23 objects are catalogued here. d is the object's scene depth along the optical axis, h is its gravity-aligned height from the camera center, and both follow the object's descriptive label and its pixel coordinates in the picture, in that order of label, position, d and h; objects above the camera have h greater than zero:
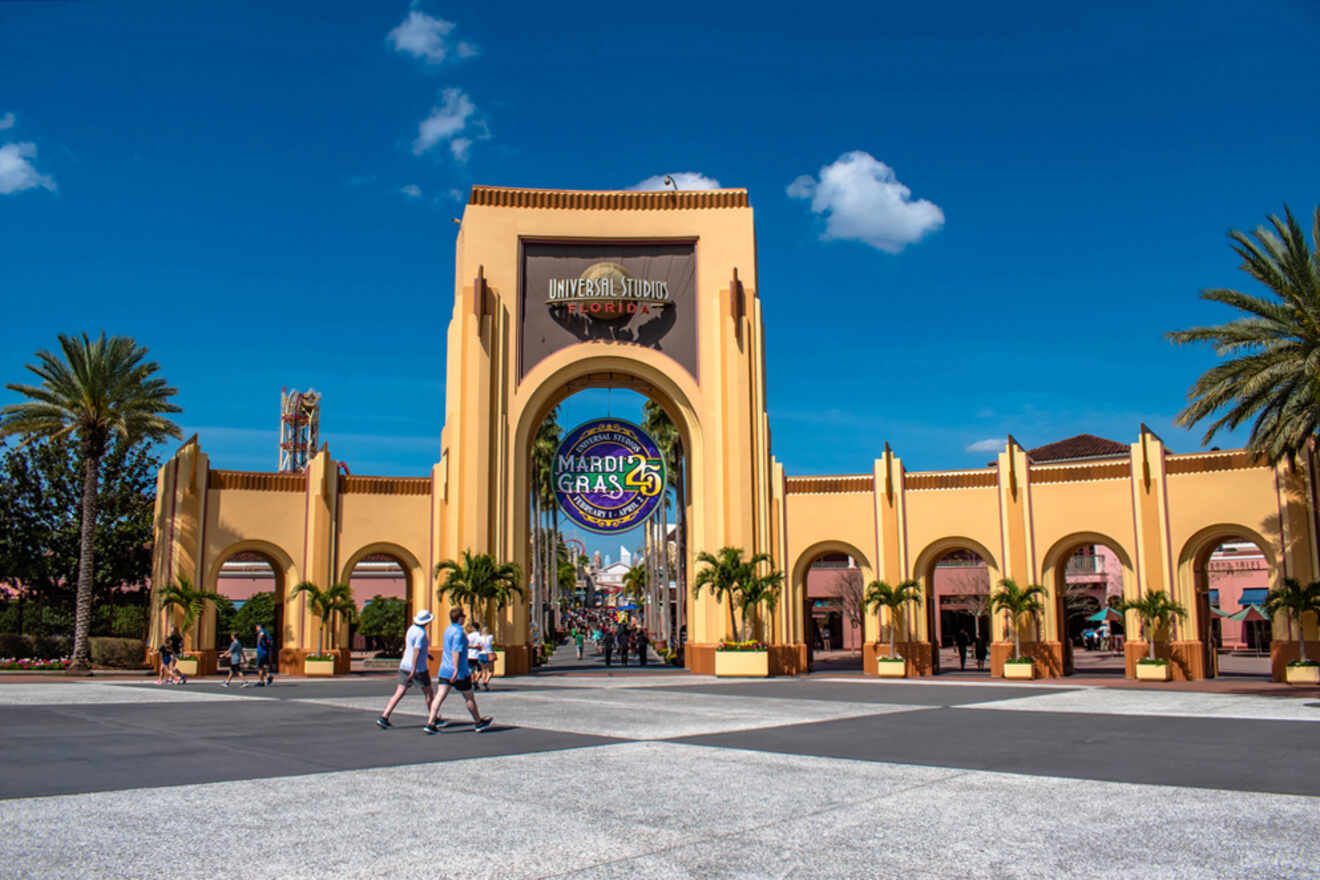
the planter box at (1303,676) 26.50 -2.59
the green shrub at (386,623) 51.88 -1.76
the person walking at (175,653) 27.35 -1.75
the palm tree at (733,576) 31.59 +0.24
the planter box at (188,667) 31.69 -2.35
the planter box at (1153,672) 29.05 -2.67
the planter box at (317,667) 33.03 -2.51
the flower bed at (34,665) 34.56 -2.45
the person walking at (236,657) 27.22 -1.78
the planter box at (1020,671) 30.75 -2.74
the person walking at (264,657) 26.19 -1.72
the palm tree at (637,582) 94.32 +0.30
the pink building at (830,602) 65.19 -1.25
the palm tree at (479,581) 31.17 +0.19
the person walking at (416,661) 14.44 -1.04
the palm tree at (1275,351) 24.48 +5.51
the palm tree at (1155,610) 29.59 -0.92
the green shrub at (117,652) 35.81 -2.11
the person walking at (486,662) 21.53 -1.72
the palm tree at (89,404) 35.44 +6.65
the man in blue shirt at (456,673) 13.85 -1.18
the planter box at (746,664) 31.39 -2.48
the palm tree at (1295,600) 27.20 -0.63
